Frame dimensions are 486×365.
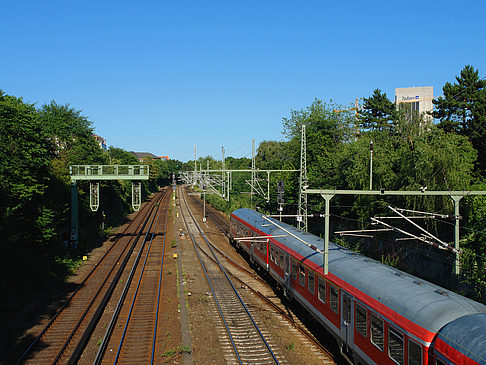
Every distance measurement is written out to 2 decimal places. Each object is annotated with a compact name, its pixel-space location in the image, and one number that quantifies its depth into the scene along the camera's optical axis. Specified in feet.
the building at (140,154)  632.46
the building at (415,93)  499.10
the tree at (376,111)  151.46
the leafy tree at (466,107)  93.76
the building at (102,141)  490.90
